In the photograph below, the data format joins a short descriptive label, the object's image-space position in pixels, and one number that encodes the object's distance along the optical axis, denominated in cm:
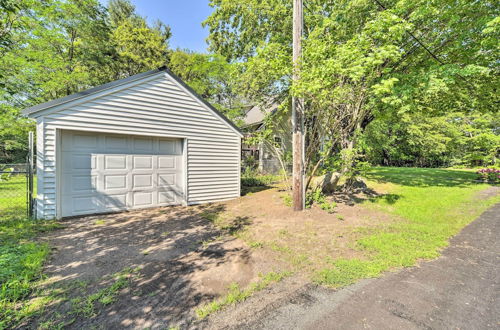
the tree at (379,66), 487
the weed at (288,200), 647
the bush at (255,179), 1148
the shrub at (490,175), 1105
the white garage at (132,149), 504
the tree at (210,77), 1276
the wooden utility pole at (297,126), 545
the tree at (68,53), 970
